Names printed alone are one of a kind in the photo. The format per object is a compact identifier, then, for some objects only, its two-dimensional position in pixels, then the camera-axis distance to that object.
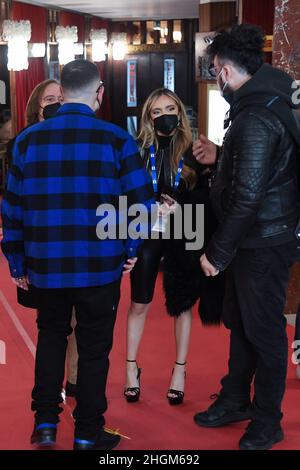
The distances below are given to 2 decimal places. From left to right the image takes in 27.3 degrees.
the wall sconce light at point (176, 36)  11.89
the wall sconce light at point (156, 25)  11.92
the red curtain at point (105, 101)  11.46
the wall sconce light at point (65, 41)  8.73
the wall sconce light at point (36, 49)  8.36
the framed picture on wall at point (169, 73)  11.98
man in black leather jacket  2.19
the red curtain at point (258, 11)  5.61
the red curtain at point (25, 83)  8.31
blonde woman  2.82
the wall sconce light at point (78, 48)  9.14
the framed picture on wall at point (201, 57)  5.91
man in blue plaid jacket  2.18
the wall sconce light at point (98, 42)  9.97
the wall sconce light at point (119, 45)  11.14
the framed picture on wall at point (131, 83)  12.13
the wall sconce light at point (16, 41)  7.48
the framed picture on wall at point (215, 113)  6.14
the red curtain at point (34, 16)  8.13
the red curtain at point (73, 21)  9.49
